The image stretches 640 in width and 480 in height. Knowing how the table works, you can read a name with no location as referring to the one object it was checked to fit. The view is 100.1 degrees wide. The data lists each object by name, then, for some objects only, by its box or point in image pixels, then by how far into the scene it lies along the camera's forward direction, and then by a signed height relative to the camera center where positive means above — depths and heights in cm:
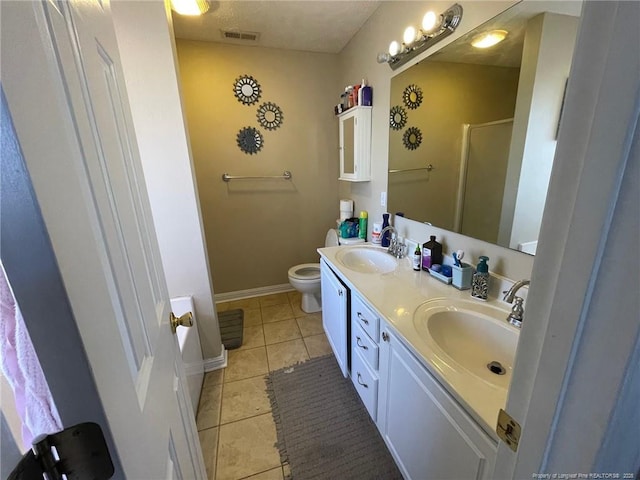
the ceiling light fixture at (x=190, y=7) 160 +98
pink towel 30 -21
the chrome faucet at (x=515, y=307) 97 -51
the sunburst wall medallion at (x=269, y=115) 252 +51
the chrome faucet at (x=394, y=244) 174 -50
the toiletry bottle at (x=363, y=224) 225 -47
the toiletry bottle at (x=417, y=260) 151 -52
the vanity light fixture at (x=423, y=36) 124 +64
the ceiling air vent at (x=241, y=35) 213 +107
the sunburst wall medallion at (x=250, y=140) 253 +29
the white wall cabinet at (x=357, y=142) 201 +19
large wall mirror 94 +17
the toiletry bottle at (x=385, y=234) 191 -47
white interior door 29 -4
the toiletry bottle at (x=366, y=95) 195 +51
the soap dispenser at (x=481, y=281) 116 -50
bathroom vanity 75 -69
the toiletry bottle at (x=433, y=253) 146 -47
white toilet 239 -99
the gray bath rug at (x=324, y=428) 129 -139
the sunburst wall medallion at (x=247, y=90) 241 +72
